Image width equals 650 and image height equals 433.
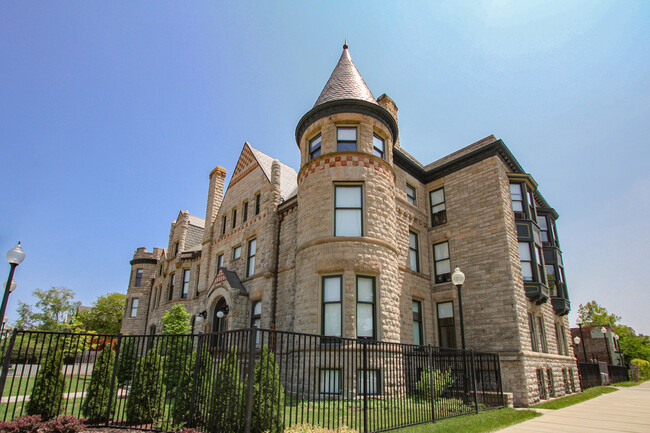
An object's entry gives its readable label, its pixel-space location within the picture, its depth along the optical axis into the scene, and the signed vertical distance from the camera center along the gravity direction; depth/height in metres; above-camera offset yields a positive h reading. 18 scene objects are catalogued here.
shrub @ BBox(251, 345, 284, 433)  6.76 -1.09
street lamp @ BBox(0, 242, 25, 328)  10.52 +2.08
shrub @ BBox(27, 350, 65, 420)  8.60 -1.25
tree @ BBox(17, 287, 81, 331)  42.33 +2.95
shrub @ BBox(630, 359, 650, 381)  42.90 -2.93
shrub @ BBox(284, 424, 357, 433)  6.28 -1.49
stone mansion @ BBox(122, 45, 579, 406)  14.30 +3.93
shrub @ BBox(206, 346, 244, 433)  6.61 -1.10
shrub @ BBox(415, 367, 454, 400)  10.38 -1.25
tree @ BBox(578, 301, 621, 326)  52.16 +3.61
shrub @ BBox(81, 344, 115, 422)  8.89 -1.31
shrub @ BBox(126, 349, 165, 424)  8.80 -1.35
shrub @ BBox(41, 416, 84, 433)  7.37 -1.73
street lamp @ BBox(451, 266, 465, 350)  12.67 +2.00
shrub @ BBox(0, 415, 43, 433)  7.13 -1.69
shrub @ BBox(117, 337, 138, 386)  15.41 -1.48
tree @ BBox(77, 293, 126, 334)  50.12 +2.61
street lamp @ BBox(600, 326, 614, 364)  42.77 -1.46
